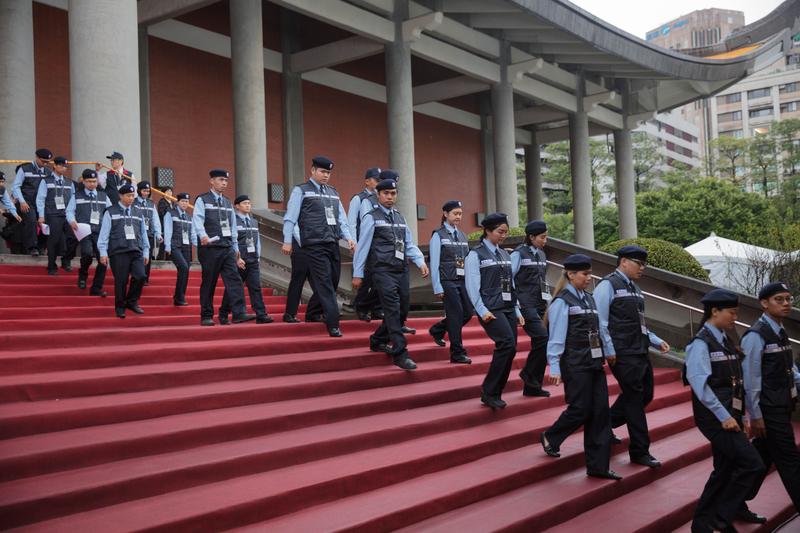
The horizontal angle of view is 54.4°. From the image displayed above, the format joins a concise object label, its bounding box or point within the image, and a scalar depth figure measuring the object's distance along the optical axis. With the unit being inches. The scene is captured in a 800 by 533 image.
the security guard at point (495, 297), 284.1
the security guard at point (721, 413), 205.0
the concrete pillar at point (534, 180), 1227.1
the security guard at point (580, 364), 239.9
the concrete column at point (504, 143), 931.3
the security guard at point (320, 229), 343.0
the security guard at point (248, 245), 396.5
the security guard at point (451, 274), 341.1
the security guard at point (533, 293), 320.2
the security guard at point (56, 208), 419.2
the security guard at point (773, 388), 216.4
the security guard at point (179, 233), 429.5
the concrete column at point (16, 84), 541.6
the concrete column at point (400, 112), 767.7
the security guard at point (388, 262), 313.4
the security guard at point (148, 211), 441.4
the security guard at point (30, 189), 446.9
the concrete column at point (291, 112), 827.4
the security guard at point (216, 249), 365.7
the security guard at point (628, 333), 248.4
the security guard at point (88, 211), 406.9
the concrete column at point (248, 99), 637.9
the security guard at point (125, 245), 367.9
